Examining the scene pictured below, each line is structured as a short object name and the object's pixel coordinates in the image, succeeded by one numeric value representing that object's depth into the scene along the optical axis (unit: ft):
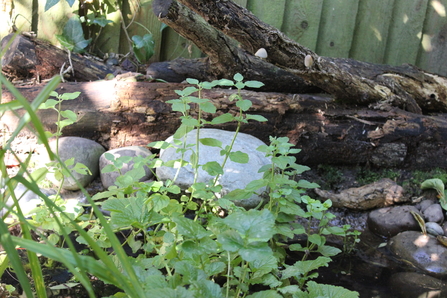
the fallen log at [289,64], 9.27
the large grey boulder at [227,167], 9.00
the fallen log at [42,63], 11.35
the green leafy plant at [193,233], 2.35
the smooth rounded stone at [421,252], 8.14
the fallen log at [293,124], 10.53
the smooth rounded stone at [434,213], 9.73
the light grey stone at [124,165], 9.73
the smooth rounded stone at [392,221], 9.61
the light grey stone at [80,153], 9.72
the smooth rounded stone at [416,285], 6.92
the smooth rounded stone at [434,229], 9.26
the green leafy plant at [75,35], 12.76
